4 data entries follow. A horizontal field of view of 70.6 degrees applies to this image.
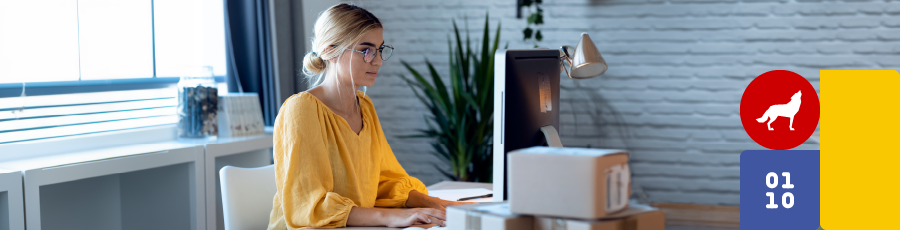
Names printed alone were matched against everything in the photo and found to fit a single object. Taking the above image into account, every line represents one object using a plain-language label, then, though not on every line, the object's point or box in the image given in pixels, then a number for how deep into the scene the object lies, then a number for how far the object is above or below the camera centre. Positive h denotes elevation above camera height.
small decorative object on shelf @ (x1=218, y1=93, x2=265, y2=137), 2.72 -0.05
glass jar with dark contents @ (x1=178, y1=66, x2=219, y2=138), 2.62 -0.02
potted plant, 3.28 -0.08
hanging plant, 3.45 +0.42
